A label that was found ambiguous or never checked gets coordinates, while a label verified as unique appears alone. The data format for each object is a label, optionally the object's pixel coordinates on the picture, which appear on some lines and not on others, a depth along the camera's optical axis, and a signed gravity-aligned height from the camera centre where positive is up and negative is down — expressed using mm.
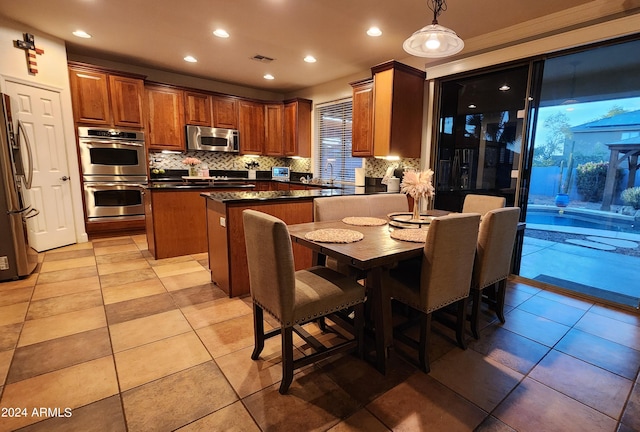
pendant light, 2023 +909
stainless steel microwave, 5371 +574
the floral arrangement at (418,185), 2203 -83
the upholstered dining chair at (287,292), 1505 -648
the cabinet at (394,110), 3764 +802
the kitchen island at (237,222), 2750 -482
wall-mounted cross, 3566 +1408
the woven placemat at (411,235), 1880 -392
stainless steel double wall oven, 4387 -32
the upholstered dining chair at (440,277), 1687 -596
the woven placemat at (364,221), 2345 -379
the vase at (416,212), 2339 -299
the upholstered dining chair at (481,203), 2818 -275
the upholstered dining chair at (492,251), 2021 -523
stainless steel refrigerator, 2844 -333
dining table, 1567 -432
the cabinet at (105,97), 4269 +1039
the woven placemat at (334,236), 1809 -390
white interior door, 3719 +44
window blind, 5355 +551
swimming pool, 2840 -445
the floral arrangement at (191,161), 5016 +154
